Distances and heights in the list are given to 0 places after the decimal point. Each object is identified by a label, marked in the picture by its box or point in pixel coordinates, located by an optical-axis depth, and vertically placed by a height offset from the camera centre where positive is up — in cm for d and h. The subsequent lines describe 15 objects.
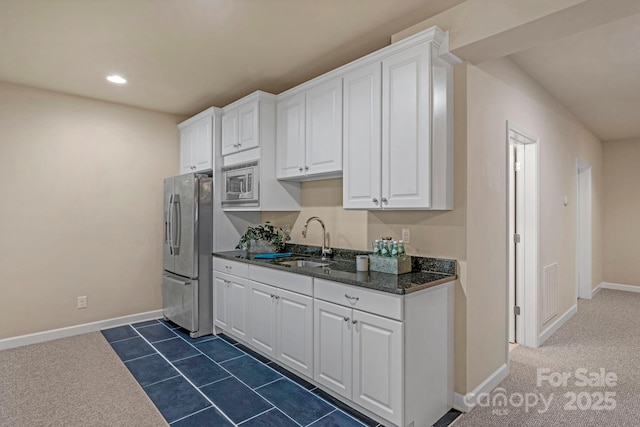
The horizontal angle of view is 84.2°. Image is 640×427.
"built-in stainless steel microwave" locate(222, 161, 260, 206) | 355 +32
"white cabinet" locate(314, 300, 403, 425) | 208 -92
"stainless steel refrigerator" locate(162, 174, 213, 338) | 379 -40
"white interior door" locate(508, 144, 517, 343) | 358 -25
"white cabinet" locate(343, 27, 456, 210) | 229 +61
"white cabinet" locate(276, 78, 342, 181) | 293 +73
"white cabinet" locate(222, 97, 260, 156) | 355 +94
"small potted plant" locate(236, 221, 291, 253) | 382 -27
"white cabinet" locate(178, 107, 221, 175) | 402 +89
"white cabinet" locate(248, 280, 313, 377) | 268 -91
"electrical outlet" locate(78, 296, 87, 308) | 396 -97
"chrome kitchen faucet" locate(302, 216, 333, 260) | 349 -26
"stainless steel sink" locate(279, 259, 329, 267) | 329 -46
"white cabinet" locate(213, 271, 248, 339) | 339 -89
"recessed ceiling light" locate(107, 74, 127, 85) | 342 +133
